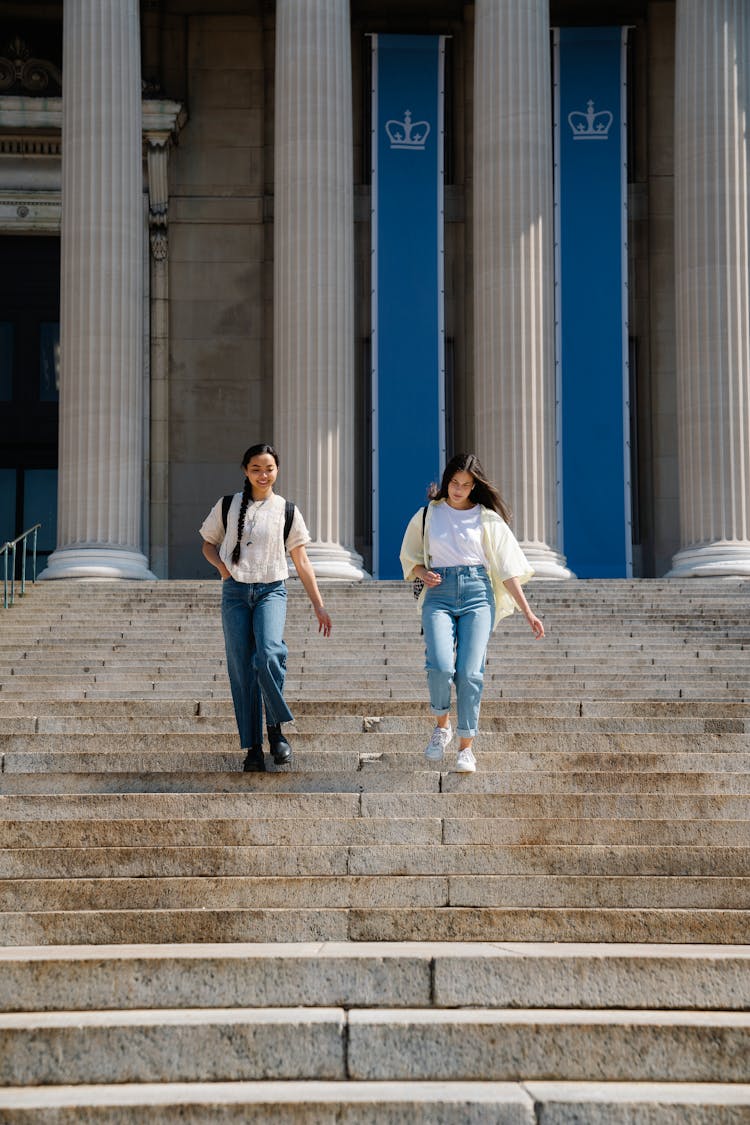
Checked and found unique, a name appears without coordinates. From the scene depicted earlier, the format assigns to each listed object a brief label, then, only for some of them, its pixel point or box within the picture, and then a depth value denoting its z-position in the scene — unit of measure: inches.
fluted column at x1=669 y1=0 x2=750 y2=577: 901.2
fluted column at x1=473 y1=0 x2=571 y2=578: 901.2
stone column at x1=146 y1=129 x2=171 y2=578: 1108.5
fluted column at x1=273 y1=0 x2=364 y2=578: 900.0
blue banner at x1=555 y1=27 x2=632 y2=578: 993.5
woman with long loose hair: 382.0
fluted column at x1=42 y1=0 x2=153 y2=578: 898.1
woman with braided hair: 383.2
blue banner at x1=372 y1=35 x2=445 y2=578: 1005.8
